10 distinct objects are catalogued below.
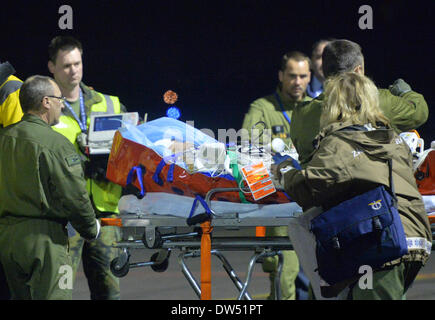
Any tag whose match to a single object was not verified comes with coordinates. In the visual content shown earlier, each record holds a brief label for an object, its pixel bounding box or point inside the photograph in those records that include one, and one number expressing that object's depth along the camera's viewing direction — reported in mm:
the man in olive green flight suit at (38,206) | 7641
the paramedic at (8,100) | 9086
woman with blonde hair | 6133
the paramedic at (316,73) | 11664
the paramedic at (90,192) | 9961
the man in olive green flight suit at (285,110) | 10914
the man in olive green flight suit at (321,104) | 7340
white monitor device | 9375
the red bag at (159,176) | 7770
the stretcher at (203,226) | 7668
